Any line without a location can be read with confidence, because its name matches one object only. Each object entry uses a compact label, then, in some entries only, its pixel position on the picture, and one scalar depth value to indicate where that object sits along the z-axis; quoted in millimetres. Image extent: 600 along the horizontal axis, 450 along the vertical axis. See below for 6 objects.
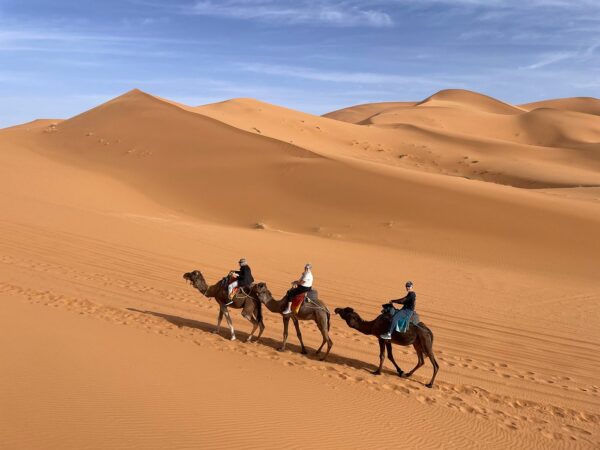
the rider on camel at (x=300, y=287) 11084
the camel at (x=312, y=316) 10945
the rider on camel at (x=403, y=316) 10062
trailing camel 10016
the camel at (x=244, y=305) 11758
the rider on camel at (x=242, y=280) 11773
